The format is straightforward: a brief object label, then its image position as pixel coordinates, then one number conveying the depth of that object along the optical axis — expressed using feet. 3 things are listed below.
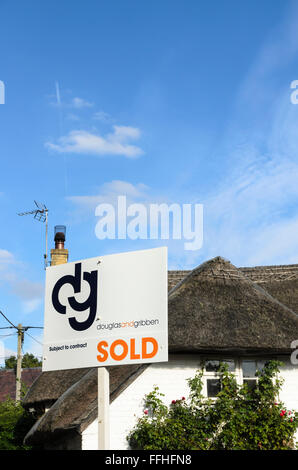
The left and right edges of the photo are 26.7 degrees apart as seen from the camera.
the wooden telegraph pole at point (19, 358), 110.63
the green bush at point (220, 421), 49.98
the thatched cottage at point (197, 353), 51.19
